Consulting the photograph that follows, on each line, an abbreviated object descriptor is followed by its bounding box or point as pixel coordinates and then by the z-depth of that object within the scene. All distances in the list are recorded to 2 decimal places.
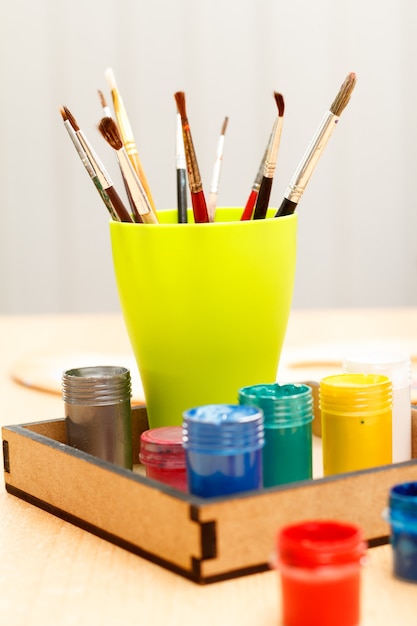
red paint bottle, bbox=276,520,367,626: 0.74
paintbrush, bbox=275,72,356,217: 0.92
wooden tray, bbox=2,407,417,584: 0.79
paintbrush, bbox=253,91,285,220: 0.95
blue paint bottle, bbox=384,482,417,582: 0.78
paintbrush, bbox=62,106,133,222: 0.95
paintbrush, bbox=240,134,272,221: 1.00
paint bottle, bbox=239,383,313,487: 0.85
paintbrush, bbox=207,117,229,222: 1.02
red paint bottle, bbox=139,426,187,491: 0.88
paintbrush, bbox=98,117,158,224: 0.91
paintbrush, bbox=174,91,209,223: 0.93
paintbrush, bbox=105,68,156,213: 1.00
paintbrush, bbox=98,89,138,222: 0.96
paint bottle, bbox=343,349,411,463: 0.92
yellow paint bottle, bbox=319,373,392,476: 0.87
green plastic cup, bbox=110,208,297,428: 0.93
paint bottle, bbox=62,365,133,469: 0.92
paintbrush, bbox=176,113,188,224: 1.01
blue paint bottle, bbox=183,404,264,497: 0.80
